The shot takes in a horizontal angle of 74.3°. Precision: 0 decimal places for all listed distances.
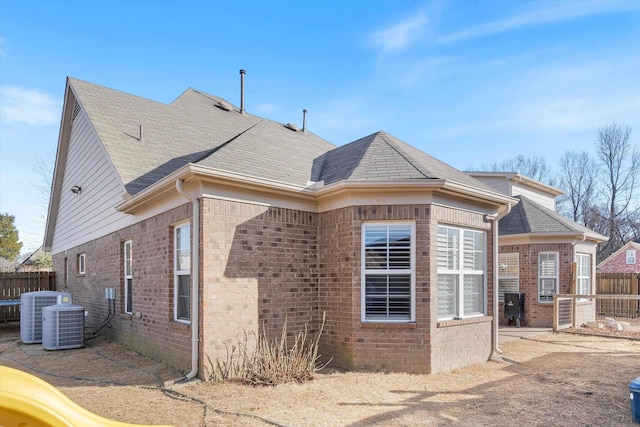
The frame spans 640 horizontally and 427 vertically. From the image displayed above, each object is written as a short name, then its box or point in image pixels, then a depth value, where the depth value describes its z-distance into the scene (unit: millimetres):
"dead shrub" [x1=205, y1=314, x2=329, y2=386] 6508
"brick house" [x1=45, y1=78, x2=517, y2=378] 6930
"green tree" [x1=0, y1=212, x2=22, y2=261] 30891
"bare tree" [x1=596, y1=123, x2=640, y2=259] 34281
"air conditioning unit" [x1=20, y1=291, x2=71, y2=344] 11211
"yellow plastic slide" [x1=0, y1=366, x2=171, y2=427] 1646
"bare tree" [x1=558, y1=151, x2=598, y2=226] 37062
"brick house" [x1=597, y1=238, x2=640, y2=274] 25219
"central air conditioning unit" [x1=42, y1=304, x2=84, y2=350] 9922
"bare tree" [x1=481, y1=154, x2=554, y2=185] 41500
